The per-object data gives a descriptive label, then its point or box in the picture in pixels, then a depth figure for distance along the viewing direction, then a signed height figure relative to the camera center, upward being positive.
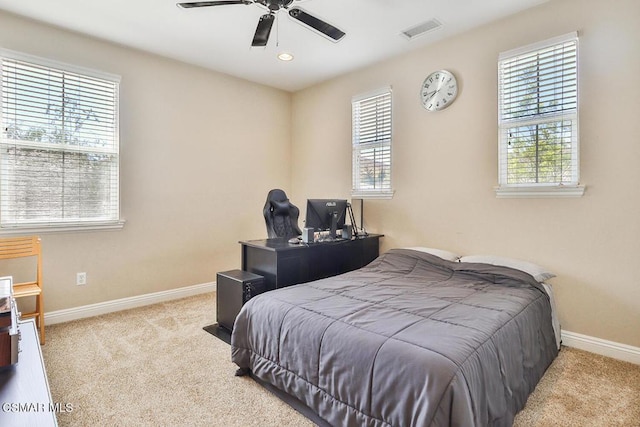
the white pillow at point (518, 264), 2.66 -0.43
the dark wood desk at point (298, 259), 2.97 -0.45
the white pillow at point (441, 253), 3.21 -0.39
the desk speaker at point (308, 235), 3.30 -0.23
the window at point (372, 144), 4.02 +0.82
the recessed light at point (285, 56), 3.58 +1.66
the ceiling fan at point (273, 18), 2.28 +1.37
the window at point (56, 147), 3.02 +0.61
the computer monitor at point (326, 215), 3.43 -0.03
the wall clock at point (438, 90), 3.43 +1.26
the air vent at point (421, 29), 3.15 +1.75
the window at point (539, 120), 2.75 +0.79
